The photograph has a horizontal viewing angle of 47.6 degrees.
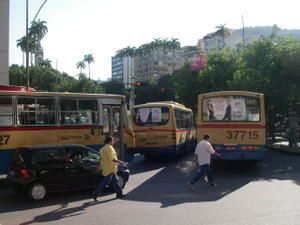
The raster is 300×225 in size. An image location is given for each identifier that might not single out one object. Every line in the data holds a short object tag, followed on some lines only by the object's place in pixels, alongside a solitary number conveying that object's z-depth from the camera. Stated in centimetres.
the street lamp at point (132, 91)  2652
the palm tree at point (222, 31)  8012
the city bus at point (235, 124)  1215
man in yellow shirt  838
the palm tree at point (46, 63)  7285
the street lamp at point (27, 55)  1899
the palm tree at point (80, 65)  10149
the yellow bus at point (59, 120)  1012
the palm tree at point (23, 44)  6088
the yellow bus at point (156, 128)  1531
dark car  849
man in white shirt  982
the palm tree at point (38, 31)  6528
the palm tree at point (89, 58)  10186
